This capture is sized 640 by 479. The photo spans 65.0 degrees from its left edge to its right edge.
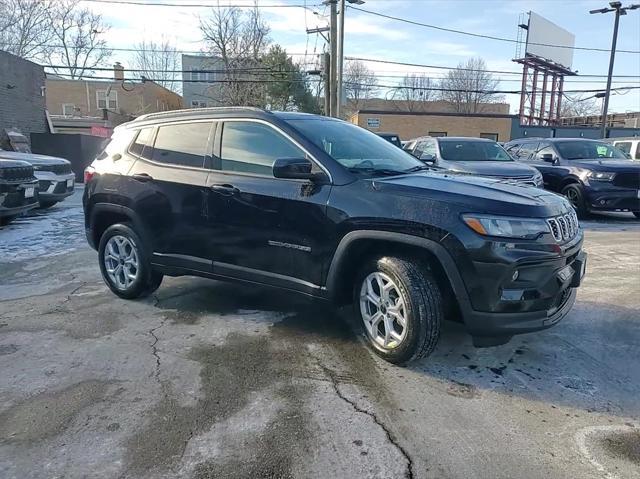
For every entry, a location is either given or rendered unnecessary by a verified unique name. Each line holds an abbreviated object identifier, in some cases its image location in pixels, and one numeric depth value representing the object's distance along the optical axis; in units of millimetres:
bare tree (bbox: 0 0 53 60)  41719
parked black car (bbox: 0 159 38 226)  8523
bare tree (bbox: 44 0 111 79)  48438
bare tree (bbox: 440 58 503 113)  61188
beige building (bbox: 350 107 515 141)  37375
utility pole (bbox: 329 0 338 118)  23250
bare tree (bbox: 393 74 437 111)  57500
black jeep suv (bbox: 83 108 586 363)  3262
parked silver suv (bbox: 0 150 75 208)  10781
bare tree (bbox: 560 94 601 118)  69931
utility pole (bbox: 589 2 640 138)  24258
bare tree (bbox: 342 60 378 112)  58172
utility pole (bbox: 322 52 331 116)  23500
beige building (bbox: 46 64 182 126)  45281
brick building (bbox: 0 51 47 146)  18891
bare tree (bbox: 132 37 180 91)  53131
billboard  42875
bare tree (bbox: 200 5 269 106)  40312
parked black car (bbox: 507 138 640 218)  10336
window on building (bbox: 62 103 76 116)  47062
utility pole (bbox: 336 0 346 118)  22906
